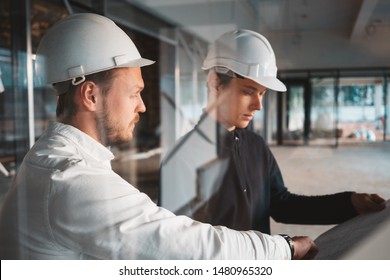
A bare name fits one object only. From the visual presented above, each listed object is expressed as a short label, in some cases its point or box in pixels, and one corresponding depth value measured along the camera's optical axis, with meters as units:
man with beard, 0.76
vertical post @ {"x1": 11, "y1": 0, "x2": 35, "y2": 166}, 2.64
